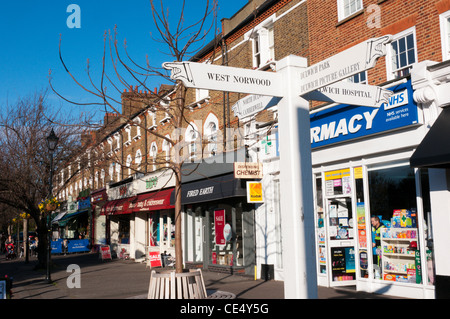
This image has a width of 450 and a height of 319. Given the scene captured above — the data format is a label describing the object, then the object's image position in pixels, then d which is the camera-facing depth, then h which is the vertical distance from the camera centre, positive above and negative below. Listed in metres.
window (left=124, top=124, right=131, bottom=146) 28.24 +5.09
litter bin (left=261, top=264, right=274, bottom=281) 13.35 -1.84
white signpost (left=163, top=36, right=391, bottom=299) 4.36 +1.03
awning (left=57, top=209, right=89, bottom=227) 37.83 -0.07
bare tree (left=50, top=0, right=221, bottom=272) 9.05 +2.71
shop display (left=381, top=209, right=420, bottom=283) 9.54 -0.94
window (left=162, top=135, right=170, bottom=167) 22.71 +3.35
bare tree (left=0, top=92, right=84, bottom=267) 22.33 +3.30
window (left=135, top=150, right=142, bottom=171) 26.55 +3.58
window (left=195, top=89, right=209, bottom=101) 18.60 +5.00
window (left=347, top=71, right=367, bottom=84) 11.27 +3.29
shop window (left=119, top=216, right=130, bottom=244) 28.15 -0.95
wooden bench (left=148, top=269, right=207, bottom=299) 8.34 -1.37
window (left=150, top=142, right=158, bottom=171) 24.37 +3.55
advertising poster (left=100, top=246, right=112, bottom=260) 24.81 -2.00
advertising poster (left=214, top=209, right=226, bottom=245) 16.38 -0.49
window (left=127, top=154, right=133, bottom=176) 28.02 +3.48
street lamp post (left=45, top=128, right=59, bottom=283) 16.56 +2.71
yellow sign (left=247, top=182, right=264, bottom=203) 13.80 +0.56
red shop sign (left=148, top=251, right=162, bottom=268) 18.80 -1.87
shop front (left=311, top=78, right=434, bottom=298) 9.34 +0.17
